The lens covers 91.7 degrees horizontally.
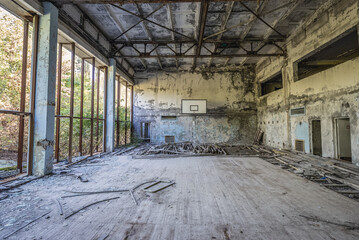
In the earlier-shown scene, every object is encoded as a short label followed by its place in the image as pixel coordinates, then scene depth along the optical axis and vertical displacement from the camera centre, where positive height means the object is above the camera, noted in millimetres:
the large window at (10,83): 5164 +1330
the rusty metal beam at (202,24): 5281 +3668
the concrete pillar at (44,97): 4438 +750
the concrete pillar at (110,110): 8582 +790
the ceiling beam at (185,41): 8711 +4231
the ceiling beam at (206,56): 8844 +3586
